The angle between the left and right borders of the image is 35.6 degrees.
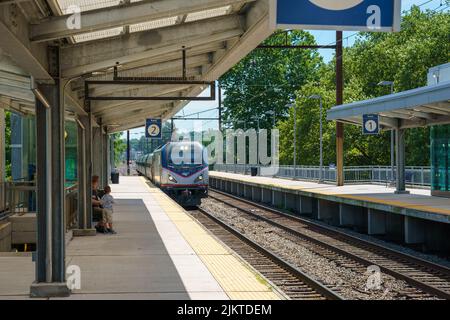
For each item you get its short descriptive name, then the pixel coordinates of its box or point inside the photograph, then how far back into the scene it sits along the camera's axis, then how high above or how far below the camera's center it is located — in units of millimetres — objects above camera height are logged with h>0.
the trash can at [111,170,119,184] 41625 -1246
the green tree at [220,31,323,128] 64812 +6956
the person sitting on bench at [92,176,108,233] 15562 -1257
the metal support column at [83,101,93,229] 14776 -97
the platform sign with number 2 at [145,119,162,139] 28250 +1134
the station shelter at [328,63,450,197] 17781 +1205
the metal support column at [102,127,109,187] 28998 -54
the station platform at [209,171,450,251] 16875 -1674
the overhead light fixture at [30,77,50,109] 8281 +734
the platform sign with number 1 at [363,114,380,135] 23203 +1044
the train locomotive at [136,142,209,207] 30734 -676
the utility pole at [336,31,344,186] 28891 +2598
